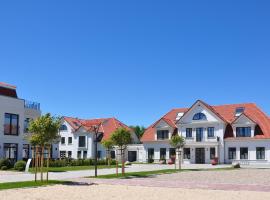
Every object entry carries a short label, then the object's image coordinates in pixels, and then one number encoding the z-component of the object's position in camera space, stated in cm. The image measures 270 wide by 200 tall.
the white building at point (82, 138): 7462
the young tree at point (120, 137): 3366
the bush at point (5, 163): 4104
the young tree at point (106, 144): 4577
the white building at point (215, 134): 5856
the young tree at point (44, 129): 2581
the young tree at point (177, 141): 4588
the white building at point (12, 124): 4603
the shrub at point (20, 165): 3950
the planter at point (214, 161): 5867
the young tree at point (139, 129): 12383
